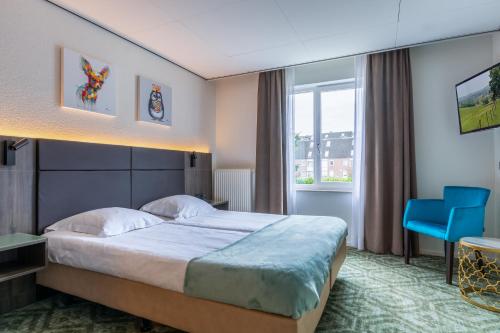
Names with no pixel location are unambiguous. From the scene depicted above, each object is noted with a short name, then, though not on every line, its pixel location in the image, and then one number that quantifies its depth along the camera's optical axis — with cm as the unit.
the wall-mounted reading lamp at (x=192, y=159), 396
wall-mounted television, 251
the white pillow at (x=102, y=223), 218
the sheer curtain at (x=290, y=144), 403
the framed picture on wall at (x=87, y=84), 249
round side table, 212
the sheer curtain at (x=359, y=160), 361
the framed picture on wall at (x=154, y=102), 324
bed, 145
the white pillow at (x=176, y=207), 293
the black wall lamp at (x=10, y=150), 203
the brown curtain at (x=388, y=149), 336
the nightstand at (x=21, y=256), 181
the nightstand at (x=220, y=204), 386
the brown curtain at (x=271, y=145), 403
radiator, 421
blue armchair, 248
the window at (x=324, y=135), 392
